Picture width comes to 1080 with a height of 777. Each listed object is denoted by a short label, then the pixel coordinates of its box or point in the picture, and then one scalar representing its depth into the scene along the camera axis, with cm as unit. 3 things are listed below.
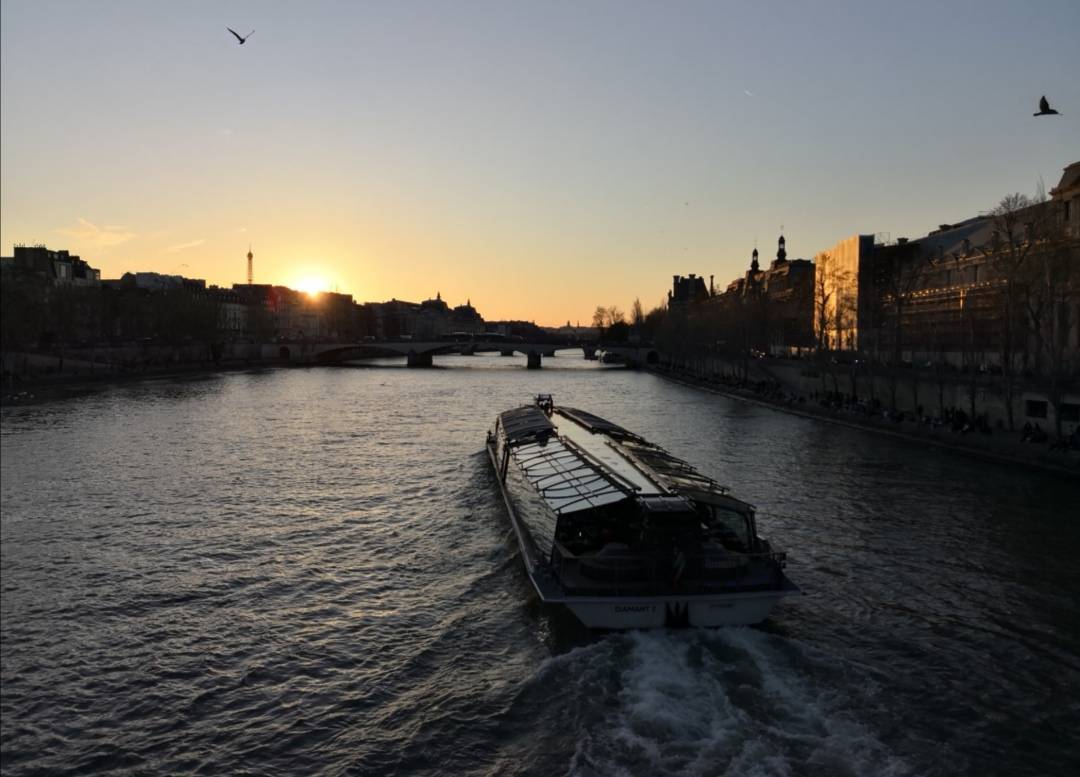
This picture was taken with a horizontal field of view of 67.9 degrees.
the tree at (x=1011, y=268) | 3800
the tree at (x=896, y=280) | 4866
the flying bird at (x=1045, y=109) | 2272
